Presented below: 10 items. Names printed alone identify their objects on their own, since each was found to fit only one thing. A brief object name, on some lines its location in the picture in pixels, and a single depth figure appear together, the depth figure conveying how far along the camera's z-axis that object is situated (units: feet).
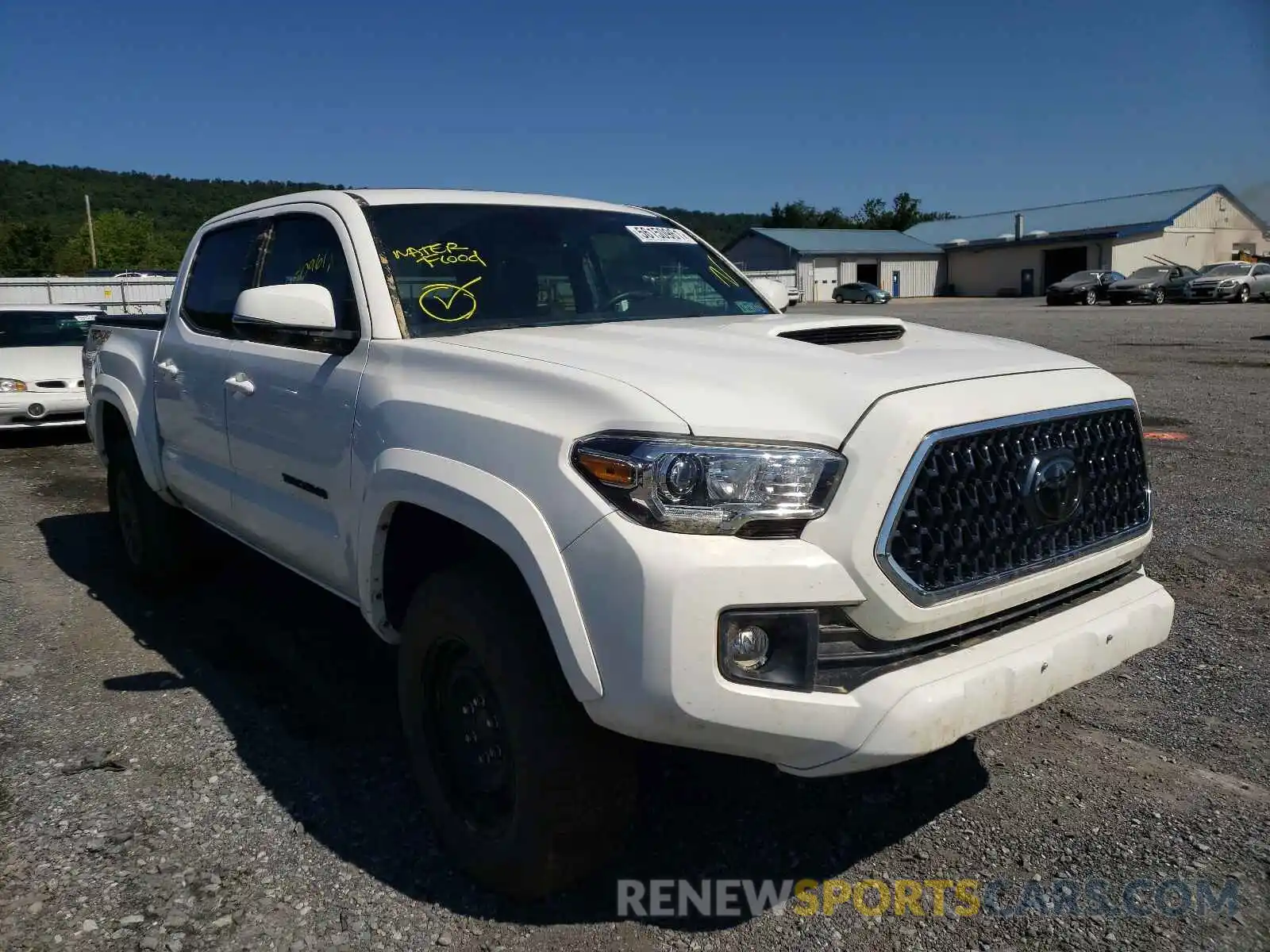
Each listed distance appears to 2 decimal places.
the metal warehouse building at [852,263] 206.90
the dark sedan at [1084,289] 127.54
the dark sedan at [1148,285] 121.60
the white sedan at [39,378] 35.96
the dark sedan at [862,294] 170.50
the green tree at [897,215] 298.15
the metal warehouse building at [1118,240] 178.29
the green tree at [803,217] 329.93
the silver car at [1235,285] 114.01
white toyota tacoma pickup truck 7.46
